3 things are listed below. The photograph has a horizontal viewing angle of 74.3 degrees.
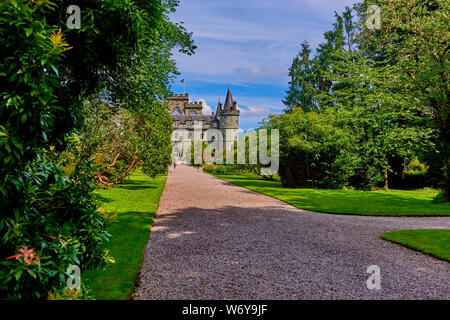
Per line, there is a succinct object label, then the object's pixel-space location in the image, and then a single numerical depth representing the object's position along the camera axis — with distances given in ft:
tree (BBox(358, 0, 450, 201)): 39.47
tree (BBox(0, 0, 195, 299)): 7.62
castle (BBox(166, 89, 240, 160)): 262.47
